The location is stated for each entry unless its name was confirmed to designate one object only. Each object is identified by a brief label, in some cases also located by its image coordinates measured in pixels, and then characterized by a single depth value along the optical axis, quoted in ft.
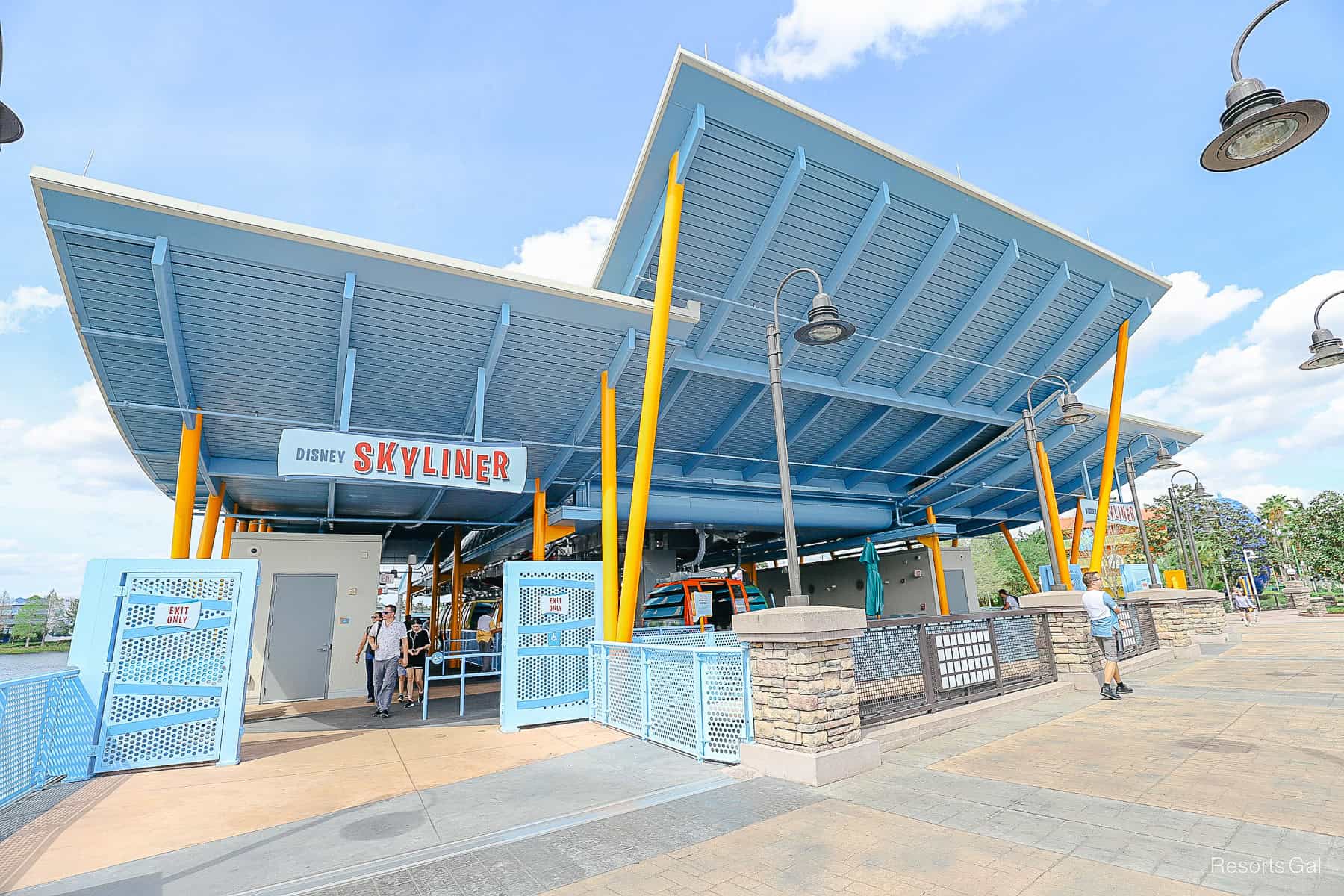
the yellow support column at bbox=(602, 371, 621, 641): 32.24
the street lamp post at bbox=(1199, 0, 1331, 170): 16.29
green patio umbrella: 66.12
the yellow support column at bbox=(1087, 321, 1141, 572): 57.82
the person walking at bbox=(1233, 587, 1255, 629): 79.73
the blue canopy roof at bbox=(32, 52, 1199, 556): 29.60
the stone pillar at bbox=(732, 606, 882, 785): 19.24
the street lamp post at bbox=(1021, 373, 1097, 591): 38.70
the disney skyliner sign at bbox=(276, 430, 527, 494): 29.60
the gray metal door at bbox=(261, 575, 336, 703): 46.62
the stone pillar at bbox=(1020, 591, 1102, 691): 33.73
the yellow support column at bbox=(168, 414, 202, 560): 34.17
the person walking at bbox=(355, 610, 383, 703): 39.04
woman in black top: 43.80
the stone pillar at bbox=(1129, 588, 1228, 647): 47.32
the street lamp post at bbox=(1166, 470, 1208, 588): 64.54
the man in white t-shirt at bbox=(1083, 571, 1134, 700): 30.40
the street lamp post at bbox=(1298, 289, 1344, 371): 29.35
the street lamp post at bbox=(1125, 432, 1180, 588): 53.01
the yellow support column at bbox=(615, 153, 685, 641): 33.83
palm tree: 172.45
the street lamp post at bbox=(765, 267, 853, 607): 22.43
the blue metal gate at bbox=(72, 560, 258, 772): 23.52
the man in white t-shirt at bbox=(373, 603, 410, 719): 36.81
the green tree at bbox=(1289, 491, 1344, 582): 113.60
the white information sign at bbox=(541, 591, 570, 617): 31.19
